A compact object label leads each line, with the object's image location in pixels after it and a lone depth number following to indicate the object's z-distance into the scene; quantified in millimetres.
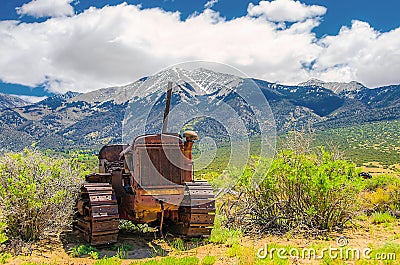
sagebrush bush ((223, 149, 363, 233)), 10562
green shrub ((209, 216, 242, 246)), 9539
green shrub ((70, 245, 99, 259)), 8391
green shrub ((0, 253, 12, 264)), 7695
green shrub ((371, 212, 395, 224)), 12081
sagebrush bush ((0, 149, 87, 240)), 9031
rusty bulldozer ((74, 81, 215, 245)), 9071
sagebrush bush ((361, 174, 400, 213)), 13599
